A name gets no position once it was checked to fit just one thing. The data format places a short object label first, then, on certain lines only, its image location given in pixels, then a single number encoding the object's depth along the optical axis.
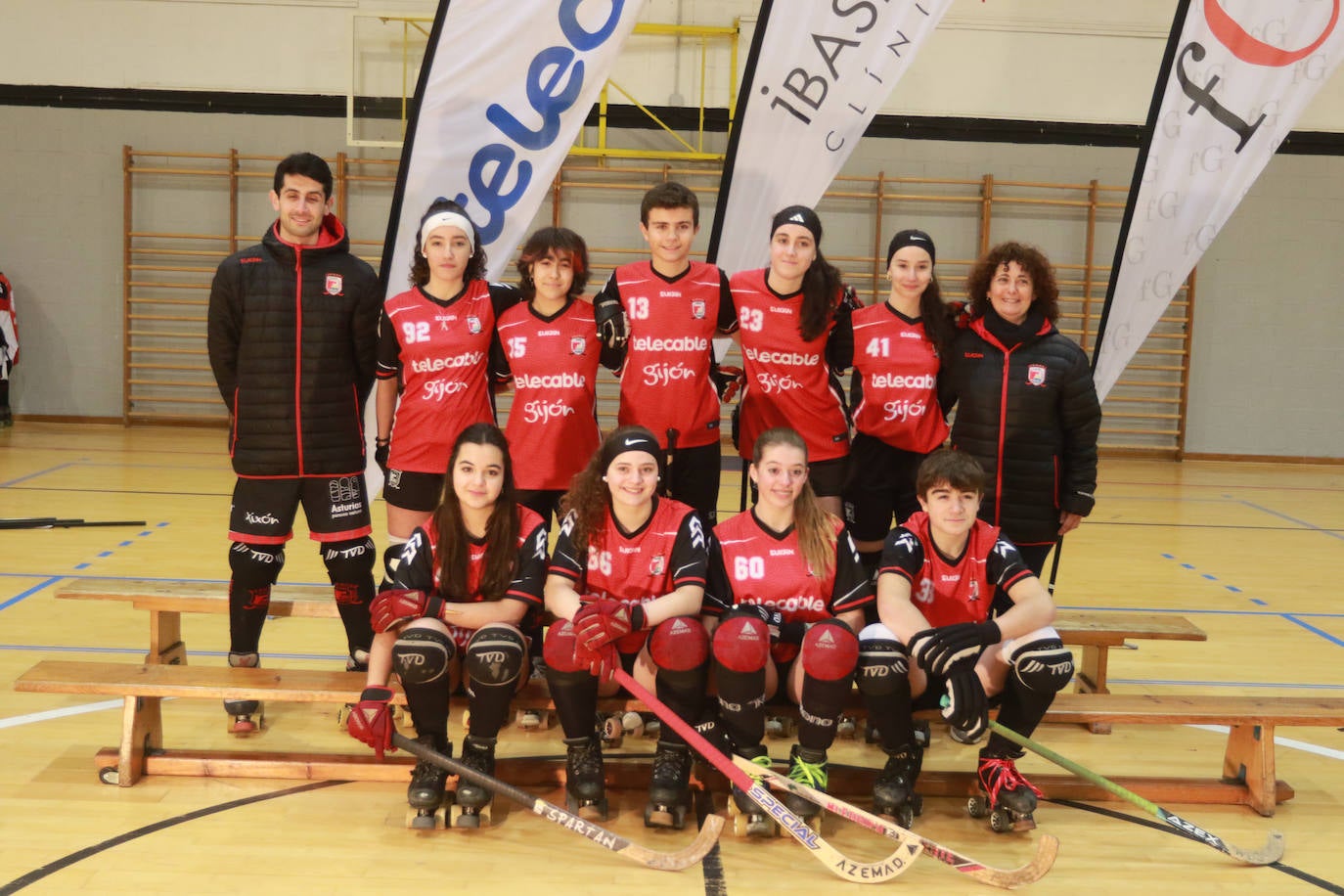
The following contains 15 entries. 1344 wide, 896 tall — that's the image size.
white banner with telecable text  3.85
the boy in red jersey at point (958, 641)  2.74
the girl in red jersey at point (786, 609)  2.76
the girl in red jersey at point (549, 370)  3.43
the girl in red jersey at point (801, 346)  3.40
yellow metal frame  9.58
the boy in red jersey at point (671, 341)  3.44
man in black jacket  3.39
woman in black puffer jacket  3.38
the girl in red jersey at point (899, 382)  3.46
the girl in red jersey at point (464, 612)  2.78
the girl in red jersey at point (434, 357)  3.44
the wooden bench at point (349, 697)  2.97
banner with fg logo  3.97
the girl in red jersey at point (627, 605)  2.77
